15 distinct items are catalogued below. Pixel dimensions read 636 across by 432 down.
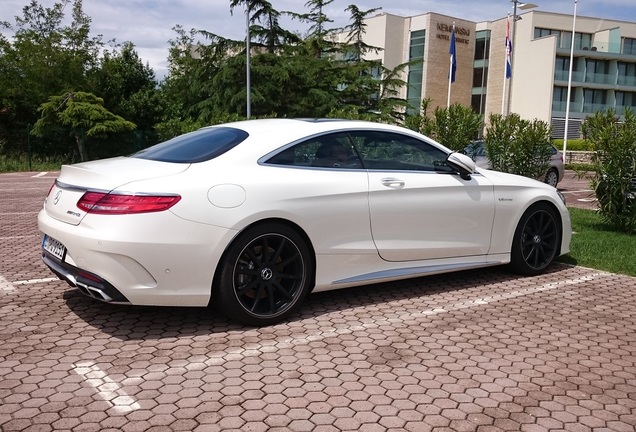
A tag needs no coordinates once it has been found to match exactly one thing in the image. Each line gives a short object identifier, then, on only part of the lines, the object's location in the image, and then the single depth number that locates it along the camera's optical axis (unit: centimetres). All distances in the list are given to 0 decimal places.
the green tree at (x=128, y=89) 3303
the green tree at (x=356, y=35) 3425
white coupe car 416
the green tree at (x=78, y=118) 2659
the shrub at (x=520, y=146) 941
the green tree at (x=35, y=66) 2983
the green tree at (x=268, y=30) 3100
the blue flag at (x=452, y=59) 3841
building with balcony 5384
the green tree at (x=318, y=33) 3375
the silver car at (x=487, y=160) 1120
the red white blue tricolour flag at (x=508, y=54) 3716
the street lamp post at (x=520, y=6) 3072
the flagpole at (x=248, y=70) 2832
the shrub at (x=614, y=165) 906
